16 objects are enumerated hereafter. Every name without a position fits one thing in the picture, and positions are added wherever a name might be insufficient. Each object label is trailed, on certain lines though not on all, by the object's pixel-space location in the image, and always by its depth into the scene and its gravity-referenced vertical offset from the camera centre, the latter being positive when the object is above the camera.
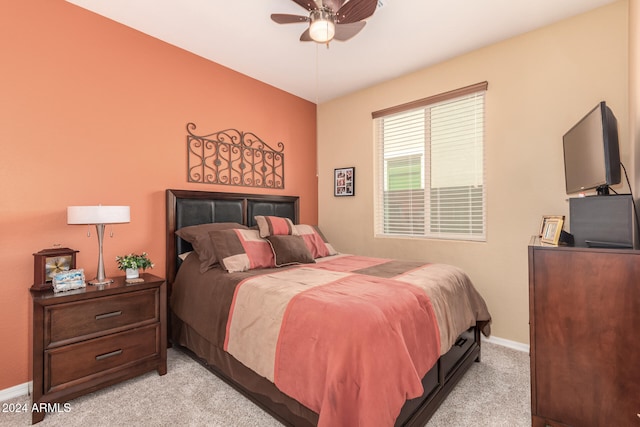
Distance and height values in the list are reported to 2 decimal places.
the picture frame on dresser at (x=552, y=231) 1.68 -0.10
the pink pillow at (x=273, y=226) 2.88 -0.12
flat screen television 1.53 +0.35
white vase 2.25 -0.44
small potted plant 2.26 -0.38
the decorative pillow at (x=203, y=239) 2.45 -0.21
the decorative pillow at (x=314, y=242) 3.07 -0.29
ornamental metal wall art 3.05 +0.62
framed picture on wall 3.94 +0.44
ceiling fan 1.96 +1.38
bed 1.29 -0.59
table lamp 1.98 -0.01
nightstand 1.76 -0.81
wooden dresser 1.37 -0.61
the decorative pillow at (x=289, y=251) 2.61 -0.33
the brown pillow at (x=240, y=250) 2.38 -0.30
